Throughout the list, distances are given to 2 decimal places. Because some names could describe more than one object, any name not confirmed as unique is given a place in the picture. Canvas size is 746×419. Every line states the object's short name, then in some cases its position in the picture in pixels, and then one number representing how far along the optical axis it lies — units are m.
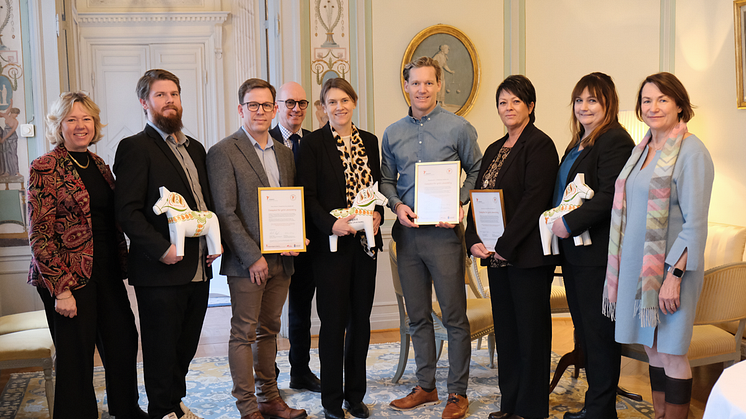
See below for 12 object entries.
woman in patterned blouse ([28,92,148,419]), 2.41
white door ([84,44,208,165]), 6.53
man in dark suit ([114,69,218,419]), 2.46
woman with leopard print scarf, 2.82
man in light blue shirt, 2.96
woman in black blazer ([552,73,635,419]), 2.48
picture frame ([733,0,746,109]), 4.03
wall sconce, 4.75
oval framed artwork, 4.79
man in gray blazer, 2.69
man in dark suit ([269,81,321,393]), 3.45
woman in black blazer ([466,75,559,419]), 2.63
